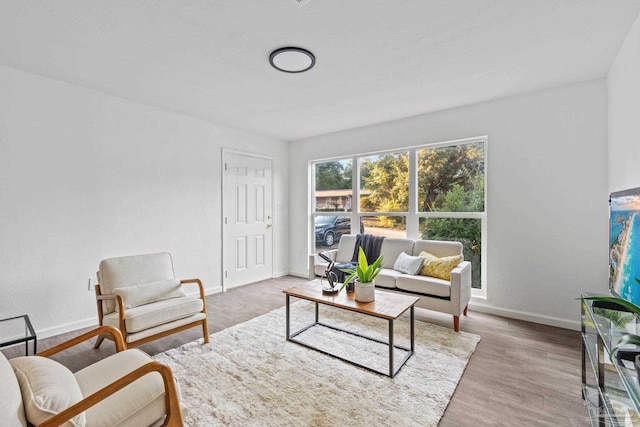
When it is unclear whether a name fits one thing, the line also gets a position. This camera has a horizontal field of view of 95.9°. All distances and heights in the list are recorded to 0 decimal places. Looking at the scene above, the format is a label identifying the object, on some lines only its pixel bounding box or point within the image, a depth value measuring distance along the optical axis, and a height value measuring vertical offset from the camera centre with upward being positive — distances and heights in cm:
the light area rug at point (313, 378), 171 -118
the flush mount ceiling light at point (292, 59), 228 +128
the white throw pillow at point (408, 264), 329 -58
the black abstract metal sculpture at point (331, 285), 261 -67
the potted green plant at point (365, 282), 240 -57
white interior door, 435 -9
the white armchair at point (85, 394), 101 -72
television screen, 162 -19
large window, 356 +27
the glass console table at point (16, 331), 192 -91
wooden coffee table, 214 -74
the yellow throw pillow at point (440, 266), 308 -57
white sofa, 284 -71
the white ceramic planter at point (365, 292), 240 -65
